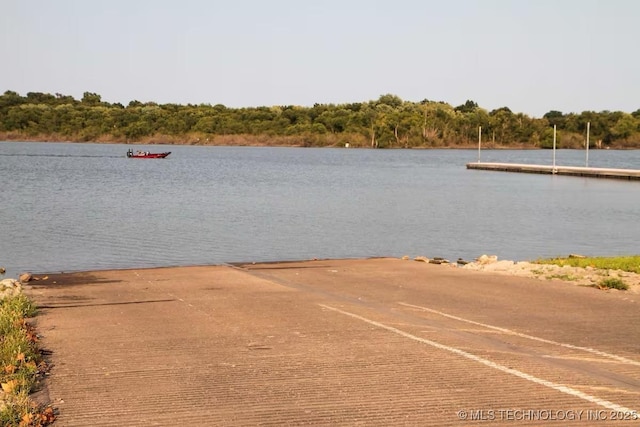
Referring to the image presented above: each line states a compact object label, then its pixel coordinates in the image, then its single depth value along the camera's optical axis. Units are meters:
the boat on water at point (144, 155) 122.00
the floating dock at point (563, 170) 74.81
